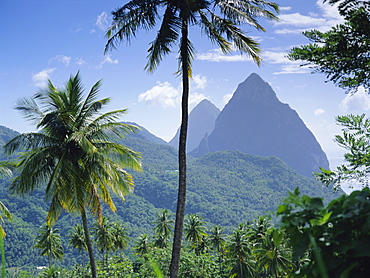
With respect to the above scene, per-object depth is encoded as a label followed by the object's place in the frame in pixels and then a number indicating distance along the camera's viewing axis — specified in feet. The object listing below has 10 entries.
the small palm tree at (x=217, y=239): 120.98
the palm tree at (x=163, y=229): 123.61
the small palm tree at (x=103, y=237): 116.98
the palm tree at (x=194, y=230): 117.39
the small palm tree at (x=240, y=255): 98.37
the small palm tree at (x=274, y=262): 87.03
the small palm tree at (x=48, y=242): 116.37
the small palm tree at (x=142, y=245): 125.08
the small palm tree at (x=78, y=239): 118.93
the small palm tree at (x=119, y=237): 130.00
